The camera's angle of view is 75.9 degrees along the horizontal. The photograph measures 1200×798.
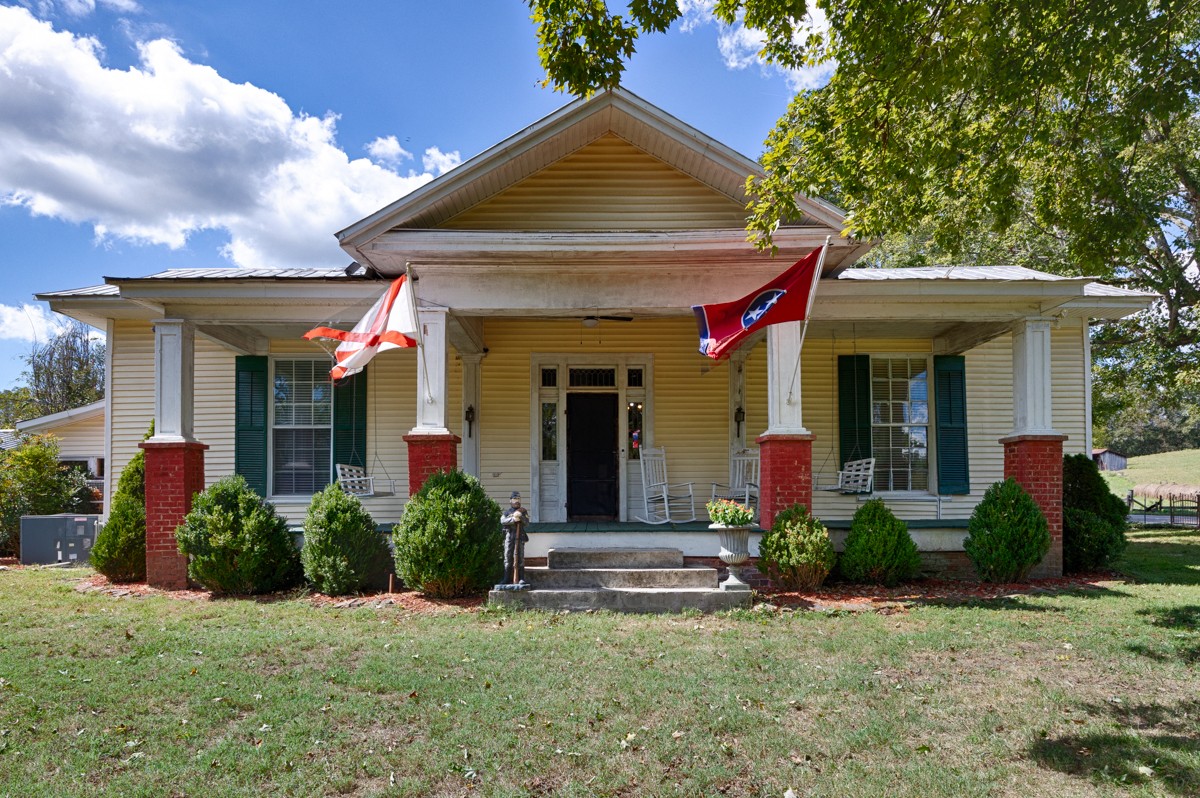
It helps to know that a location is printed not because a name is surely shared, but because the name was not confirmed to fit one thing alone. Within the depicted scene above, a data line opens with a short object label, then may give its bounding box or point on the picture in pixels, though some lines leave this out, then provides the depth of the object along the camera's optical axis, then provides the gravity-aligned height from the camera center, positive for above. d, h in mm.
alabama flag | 8188 +1128
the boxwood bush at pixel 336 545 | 8414 -1196
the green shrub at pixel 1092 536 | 9641 -1290
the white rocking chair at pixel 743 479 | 10719 -631
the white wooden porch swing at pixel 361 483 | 10828 -699
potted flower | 7949 -1021
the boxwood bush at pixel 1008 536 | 8781 -1180
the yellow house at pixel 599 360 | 8953 +1111
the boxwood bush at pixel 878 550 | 8570 -1296
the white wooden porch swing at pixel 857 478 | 10969 -633
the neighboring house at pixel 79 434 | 16953 +69
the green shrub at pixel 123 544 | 9414 -1317
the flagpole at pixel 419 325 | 8474 +1271
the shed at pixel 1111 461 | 50531 -1916
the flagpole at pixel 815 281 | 8062 +1620
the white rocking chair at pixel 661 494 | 11000 -865
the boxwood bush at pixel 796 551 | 8289 -1269
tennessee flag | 8195 +1356
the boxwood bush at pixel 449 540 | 8008 -1103
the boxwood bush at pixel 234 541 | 8484 -1164
